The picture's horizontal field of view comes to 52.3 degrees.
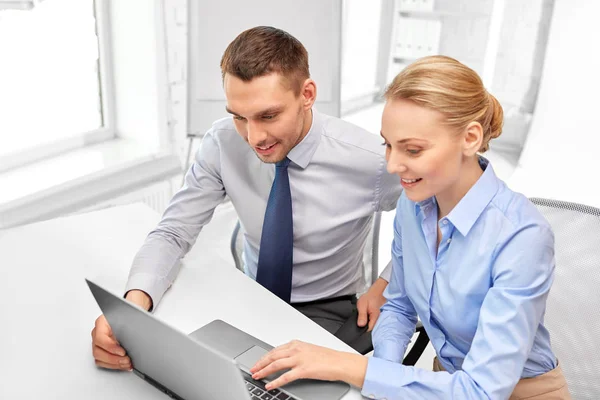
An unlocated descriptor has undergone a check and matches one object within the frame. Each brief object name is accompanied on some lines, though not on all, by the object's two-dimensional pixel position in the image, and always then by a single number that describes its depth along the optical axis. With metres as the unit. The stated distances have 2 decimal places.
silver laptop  0.83
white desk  1.04
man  1.30
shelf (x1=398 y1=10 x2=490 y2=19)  4.07
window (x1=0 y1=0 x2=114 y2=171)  2.44
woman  0.97
